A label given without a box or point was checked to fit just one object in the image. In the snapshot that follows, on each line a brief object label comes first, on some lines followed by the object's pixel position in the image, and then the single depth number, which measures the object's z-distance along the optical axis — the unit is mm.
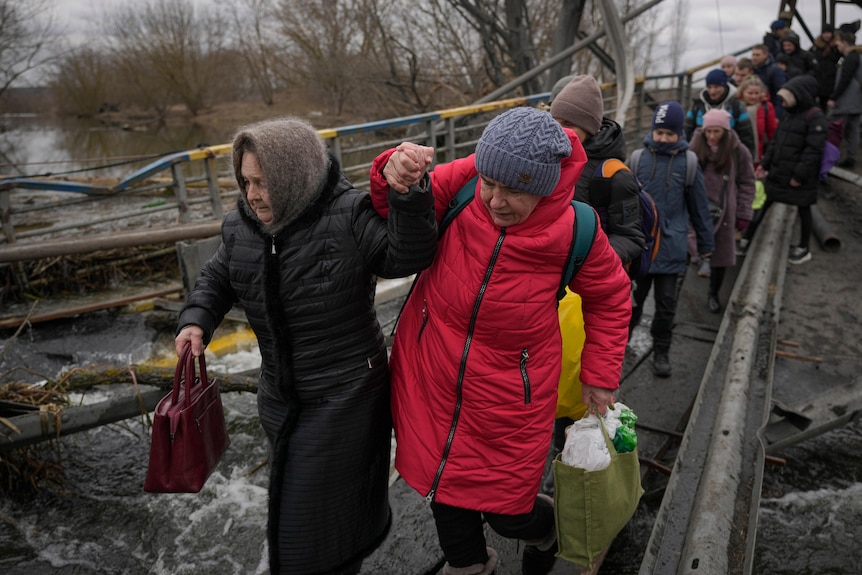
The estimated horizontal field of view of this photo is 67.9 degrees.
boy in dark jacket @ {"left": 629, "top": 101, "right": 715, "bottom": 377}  4070
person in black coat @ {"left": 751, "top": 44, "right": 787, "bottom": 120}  8328
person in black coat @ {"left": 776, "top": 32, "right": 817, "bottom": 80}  9766
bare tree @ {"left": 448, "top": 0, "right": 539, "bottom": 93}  12719
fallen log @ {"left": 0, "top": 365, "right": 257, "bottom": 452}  3326
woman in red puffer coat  1857
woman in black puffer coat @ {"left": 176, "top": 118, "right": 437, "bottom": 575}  1982
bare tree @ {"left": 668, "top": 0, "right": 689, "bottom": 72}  36203
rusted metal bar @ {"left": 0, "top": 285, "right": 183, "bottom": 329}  6176
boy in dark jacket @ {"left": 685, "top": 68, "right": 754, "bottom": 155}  5824
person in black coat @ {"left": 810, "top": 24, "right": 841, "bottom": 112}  9711
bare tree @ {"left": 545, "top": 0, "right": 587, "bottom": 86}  11242
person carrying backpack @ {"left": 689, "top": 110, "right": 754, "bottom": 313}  4887
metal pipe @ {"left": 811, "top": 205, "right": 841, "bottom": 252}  7363
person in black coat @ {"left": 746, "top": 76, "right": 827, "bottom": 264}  6036
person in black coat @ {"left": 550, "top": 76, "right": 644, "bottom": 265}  2818
